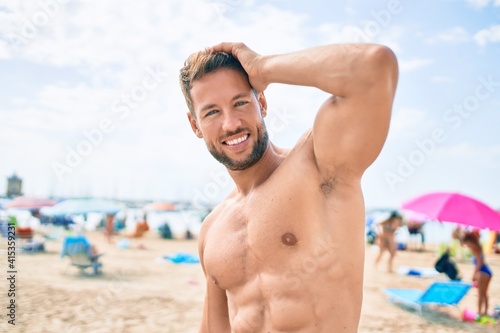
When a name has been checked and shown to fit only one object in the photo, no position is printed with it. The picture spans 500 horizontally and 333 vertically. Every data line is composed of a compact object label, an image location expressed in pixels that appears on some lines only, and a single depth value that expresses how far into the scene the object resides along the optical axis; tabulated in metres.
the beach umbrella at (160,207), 22.70
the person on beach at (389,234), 12.29
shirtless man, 1.41
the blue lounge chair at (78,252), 11.20
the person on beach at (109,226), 20.17
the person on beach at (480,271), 7.89
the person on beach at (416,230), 19.97
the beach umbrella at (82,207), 14.24
